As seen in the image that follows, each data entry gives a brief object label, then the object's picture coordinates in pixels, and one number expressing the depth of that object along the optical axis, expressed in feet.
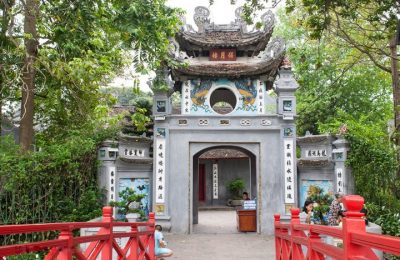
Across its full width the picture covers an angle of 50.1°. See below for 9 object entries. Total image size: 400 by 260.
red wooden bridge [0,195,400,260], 7.09
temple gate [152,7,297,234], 36.52
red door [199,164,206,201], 71.61
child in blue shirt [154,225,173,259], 23.48
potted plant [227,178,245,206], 69.21
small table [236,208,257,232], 38.27
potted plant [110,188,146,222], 29.99
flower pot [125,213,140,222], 27.81
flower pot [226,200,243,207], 67.62
